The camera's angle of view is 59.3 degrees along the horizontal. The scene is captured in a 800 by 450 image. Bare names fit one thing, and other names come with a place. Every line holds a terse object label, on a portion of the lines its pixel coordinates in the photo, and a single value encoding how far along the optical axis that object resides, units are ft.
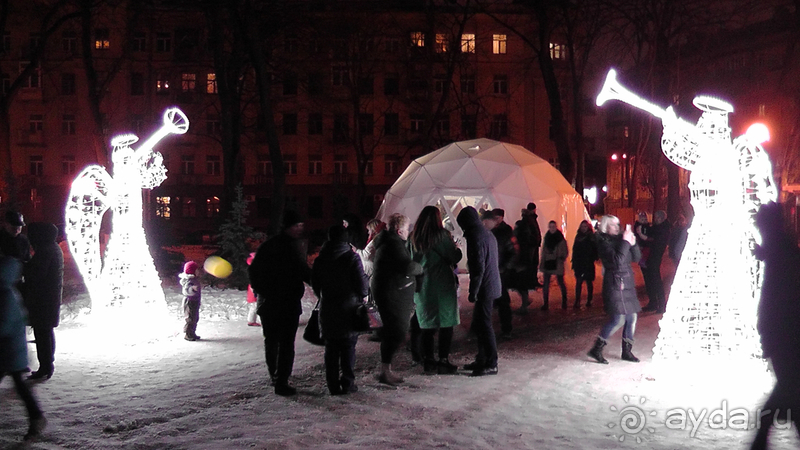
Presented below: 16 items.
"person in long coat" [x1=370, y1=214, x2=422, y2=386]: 22.48
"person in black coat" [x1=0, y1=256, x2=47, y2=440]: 17.34
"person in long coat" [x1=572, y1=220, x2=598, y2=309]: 39.75
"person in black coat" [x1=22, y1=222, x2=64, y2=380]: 24.06
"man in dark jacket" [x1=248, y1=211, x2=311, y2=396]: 21.63
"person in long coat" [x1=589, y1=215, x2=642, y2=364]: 25.30
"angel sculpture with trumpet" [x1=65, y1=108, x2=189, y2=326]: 33.22
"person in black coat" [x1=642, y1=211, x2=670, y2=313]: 37.88
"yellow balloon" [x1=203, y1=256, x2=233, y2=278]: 49.93
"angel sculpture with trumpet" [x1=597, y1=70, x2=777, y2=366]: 24.53
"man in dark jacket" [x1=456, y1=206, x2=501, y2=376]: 23.79
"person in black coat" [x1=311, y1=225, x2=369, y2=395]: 21.43
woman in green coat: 23.86
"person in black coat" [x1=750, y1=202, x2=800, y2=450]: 16.11
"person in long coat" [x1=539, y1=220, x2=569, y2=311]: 40.04
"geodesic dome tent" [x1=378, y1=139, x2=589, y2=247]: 60.23
